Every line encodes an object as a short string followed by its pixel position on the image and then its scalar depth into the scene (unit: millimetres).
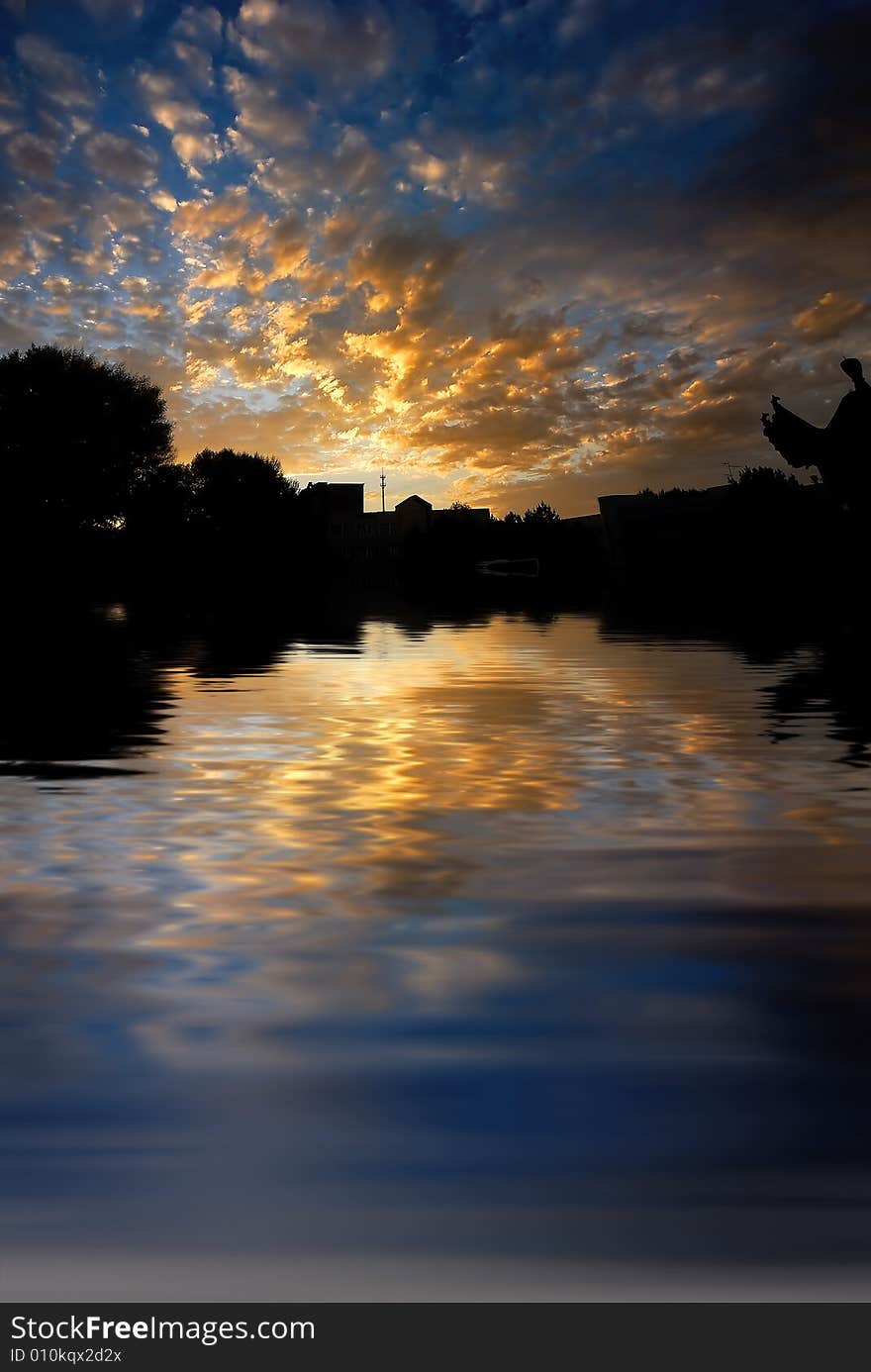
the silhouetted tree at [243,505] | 88562
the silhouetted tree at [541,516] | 96500
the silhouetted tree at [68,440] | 55938
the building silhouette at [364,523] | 152125
